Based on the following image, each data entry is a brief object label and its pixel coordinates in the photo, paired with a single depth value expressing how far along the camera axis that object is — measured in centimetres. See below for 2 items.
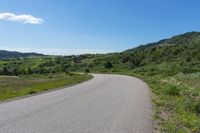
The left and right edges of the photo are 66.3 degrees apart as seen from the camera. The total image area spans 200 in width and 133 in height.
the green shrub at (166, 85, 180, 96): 954
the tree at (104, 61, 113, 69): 5078
